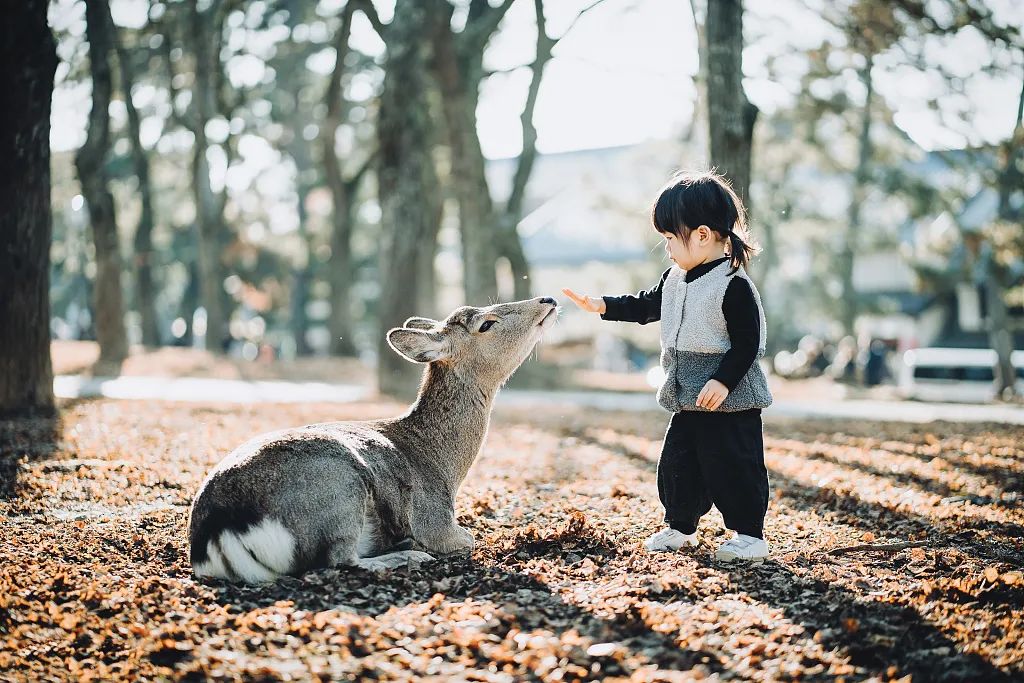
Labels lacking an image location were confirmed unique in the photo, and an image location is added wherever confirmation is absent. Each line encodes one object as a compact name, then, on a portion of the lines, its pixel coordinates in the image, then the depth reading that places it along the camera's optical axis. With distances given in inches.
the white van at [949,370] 1046.4
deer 178.9
